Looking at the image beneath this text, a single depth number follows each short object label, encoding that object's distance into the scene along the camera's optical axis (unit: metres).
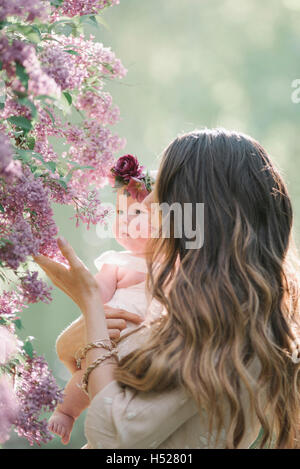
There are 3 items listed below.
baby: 3.92
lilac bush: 3.51
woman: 3.59
